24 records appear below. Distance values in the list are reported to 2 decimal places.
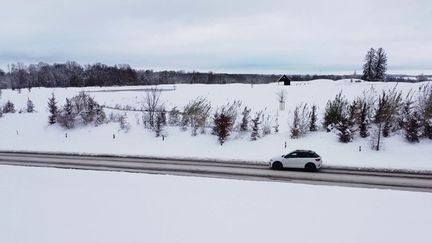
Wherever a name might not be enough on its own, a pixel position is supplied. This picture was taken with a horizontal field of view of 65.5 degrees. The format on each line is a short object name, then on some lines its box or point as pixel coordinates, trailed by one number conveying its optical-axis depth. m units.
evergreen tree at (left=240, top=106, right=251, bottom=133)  32.94
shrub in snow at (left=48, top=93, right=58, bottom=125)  39.75
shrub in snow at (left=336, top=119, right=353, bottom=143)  28.16
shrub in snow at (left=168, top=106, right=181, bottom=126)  36.31
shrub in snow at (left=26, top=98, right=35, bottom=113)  46.34
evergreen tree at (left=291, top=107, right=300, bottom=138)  30.41
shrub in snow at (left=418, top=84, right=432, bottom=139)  27.16
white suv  22.09
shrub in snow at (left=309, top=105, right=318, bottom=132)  31.56
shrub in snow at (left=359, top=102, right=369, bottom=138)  28.59
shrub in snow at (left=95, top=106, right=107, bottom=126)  38.38
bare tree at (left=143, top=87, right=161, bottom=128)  35.99
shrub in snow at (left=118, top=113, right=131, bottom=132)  36.10
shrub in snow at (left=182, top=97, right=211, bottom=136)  34.42
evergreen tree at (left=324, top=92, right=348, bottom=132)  30.91
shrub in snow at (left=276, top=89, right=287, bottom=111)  43.44
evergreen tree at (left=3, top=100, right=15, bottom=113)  46.34
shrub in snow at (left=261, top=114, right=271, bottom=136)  31.80
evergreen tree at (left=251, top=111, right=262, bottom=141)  30.95
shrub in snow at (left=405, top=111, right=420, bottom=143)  26.84
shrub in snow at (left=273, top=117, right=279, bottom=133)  32.05
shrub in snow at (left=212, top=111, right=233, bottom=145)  30.83
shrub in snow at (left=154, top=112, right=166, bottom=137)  34.22
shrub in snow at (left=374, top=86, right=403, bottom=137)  28.17
